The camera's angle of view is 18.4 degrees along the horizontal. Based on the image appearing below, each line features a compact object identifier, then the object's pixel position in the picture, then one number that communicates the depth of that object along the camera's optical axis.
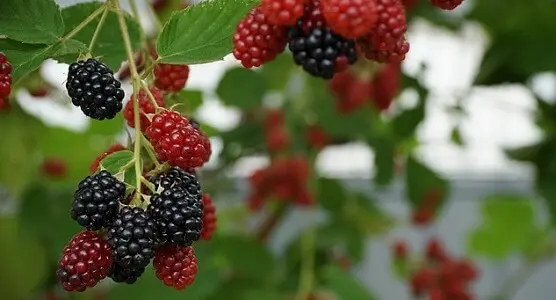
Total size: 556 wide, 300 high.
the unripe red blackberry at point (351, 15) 0.65
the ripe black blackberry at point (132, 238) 0.64
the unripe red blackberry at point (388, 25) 0.66
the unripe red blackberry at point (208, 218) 0.72
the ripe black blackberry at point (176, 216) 0.65
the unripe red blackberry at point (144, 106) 0.70
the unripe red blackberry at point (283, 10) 0.66
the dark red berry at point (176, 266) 0.66
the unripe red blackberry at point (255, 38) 0.68
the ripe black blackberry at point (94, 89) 0.66
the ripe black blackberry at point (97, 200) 0.64
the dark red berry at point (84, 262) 0.65
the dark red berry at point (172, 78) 0.73
